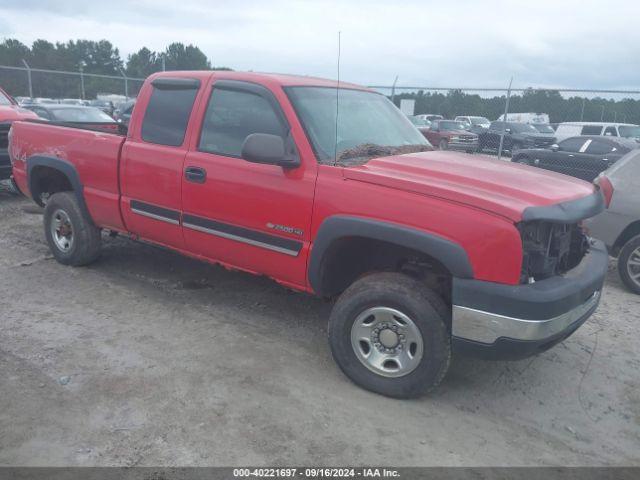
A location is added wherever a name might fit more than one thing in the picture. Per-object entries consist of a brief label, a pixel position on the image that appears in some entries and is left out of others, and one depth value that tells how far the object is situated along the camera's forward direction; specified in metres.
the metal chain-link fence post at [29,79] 18.08
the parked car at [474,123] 23.17
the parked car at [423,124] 23.06
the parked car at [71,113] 12.62
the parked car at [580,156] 10.28
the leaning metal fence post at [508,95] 10.57
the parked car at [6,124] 8.15
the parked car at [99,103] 27.21
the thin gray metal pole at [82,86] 22.81
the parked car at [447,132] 20.00
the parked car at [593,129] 16.23
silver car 5.62
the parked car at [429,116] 28.07
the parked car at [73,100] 24.17
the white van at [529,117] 16.37
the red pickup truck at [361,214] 3.05
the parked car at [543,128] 21.08
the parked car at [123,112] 17.86
